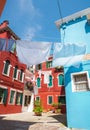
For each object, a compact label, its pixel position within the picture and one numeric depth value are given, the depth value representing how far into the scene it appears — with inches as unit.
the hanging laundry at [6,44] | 256.8
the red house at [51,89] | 879.1
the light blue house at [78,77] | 290.8
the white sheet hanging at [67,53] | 275.7
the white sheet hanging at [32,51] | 257.3
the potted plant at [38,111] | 605.0
